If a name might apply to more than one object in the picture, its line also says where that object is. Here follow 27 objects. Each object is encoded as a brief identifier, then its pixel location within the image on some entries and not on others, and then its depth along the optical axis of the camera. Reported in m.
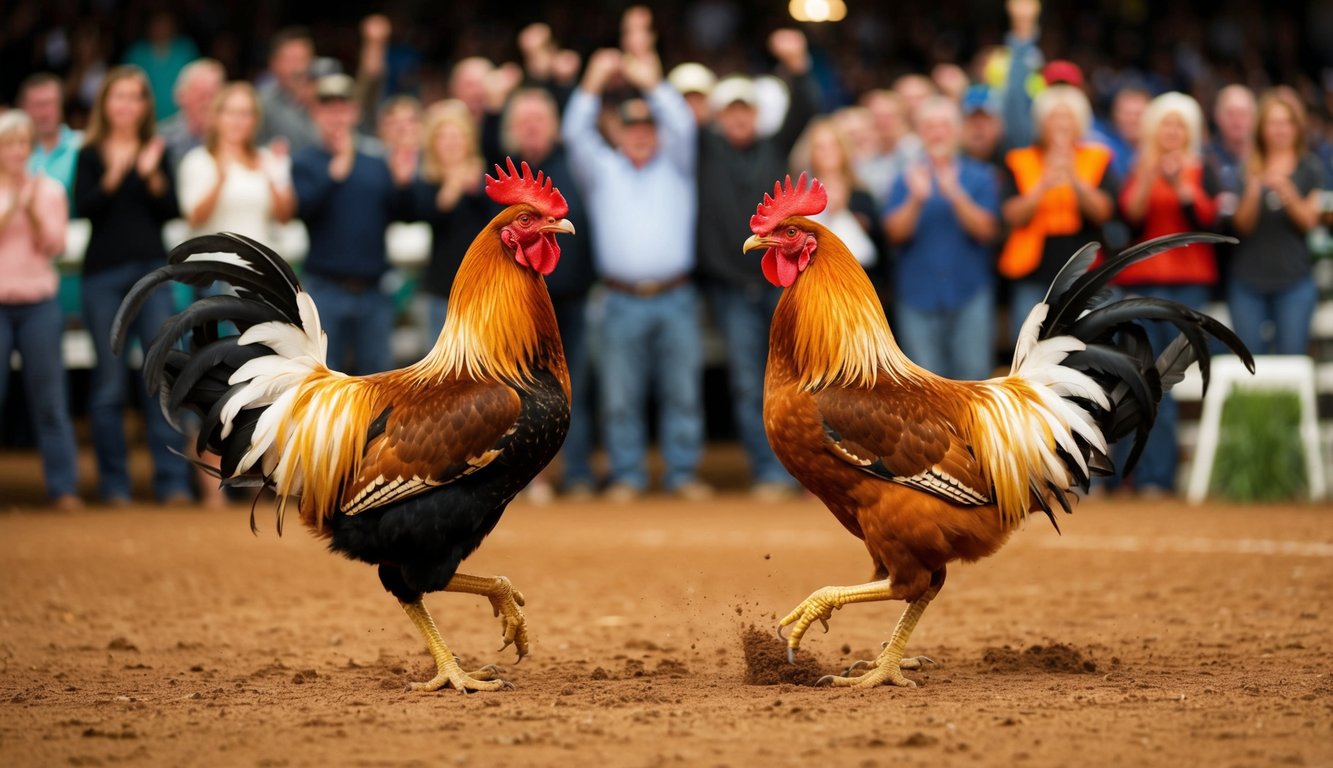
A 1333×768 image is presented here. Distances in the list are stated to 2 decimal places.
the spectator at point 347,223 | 11.42
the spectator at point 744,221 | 12.01
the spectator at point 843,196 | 11.59
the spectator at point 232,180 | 11.13
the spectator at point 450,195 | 11.55
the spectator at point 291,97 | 13.39
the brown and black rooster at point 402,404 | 5.79
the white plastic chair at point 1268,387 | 11.33
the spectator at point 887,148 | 13.05
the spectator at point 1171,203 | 11.27
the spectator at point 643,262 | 11.83
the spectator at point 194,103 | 12.64
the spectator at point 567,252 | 11.64
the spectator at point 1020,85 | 12.61
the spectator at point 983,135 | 12.38
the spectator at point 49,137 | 12.23
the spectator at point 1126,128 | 12.90
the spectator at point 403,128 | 11.82
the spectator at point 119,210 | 11.09
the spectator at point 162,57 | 15.08
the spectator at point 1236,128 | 12.23
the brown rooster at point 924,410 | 5.84
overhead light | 18.08
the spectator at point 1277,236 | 11.46
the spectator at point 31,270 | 10.95
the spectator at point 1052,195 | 11.25
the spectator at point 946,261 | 11.58
